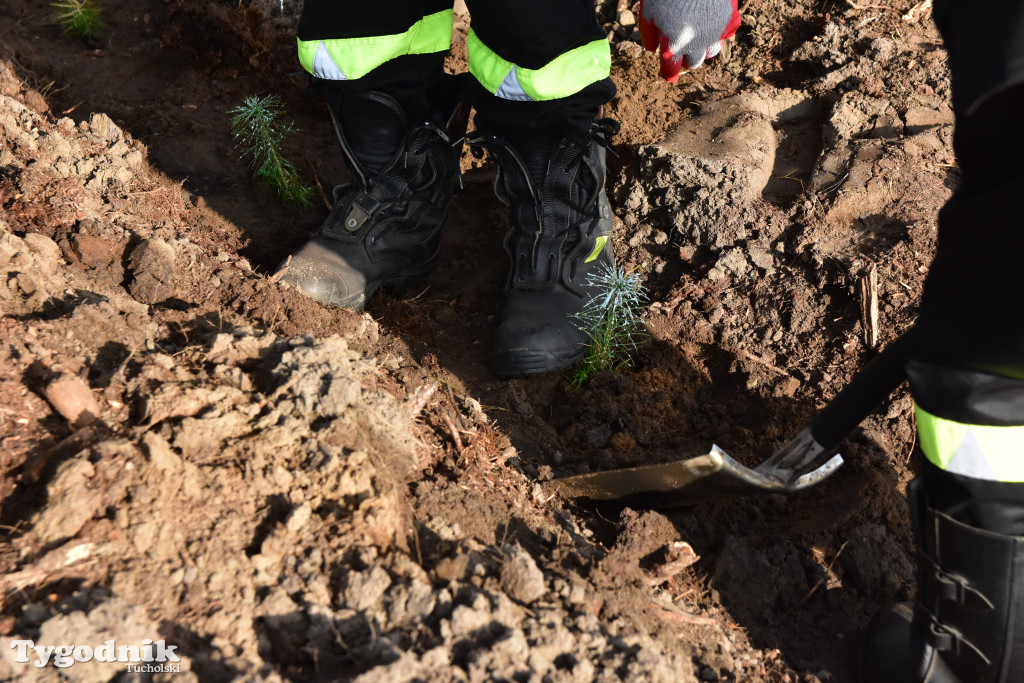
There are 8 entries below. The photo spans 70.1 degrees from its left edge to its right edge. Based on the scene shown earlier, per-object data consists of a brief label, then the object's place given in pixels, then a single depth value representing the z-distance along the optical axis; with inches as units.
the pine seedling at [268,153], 110.6
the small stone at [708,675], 56.4
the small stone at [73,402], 58.3
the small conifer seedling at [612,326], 91.4
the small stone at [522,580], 52.7
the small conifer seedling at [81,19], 134.1
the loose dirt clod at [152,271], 79.0
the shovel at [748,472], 60.9
